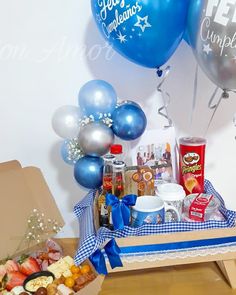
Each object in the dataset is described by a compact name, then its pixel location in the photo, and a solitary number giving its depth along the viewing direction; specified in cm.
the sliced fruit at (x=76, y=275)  100
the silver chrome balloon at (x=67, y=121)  107
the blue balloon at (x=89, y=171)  108
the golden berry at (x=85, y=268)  101
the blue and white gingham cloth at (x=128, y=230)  92
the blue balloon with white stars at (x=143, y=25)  90
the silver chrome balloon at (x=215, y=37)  83
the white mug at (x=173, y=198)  101
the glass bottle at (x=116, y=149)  101
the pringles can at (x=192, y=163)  110
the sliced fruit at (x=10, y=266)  105
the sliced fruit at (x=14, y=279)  102
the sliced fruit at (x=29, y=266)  105
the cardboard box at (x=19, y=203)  112
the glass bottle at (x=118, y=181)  102
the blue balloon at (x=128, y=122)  104
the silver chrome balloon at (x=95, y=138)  105
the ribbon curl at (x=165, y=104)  118
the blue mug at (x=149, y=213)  96
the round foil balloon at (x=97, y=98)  105
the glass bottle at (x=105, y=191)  100
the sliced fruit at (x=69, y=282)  99
